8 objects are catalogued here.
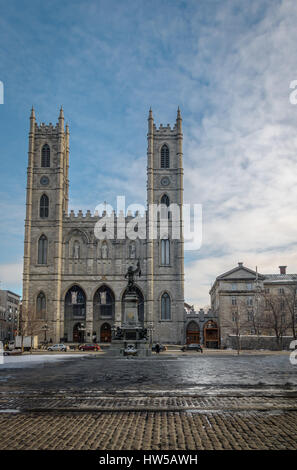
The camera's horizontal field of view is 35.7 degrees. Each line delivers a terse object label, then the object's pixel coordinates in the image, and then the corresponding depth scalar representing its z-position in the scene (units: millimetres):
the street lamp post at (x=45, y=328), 64613
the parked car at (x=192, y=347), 53844
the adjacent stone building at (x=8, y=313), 91894
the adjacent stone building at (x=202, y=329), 69375
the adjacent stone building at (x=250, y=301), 63188
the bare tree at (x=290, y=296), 59488
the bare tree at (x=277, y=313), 54775
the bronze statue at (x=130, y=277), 39250
